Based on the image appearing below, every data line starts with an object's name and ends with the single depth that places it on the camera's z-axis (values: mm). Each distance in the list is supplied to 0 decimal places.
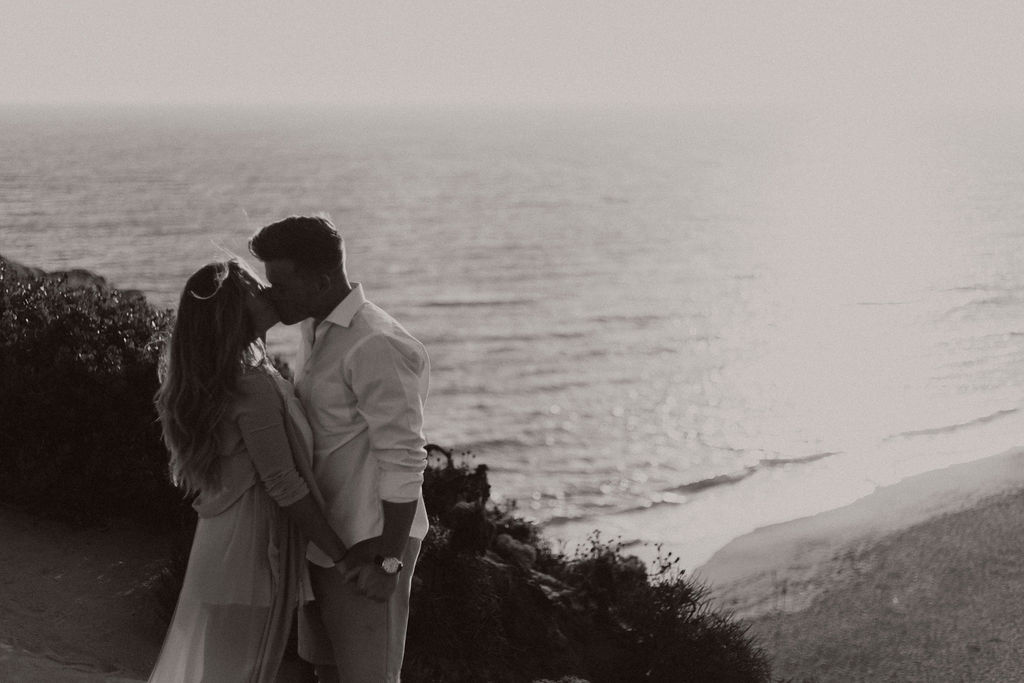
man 3553
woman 3529
